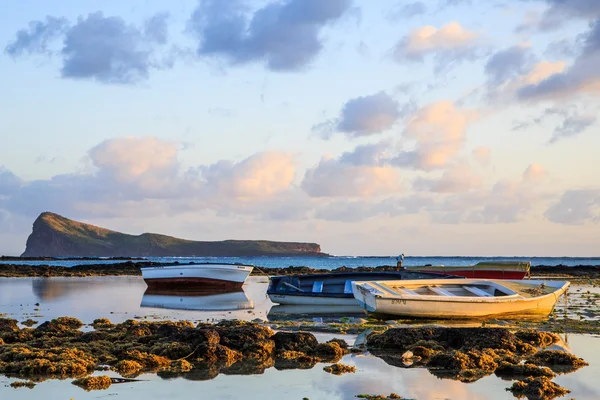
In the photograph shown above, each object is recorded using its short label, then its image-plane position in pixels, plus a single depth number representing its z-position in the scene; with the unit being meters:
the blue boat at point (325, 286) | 23.62
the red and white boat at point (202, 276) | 35.22
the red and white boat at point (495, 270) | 36.72
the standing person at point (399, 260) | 31.23
